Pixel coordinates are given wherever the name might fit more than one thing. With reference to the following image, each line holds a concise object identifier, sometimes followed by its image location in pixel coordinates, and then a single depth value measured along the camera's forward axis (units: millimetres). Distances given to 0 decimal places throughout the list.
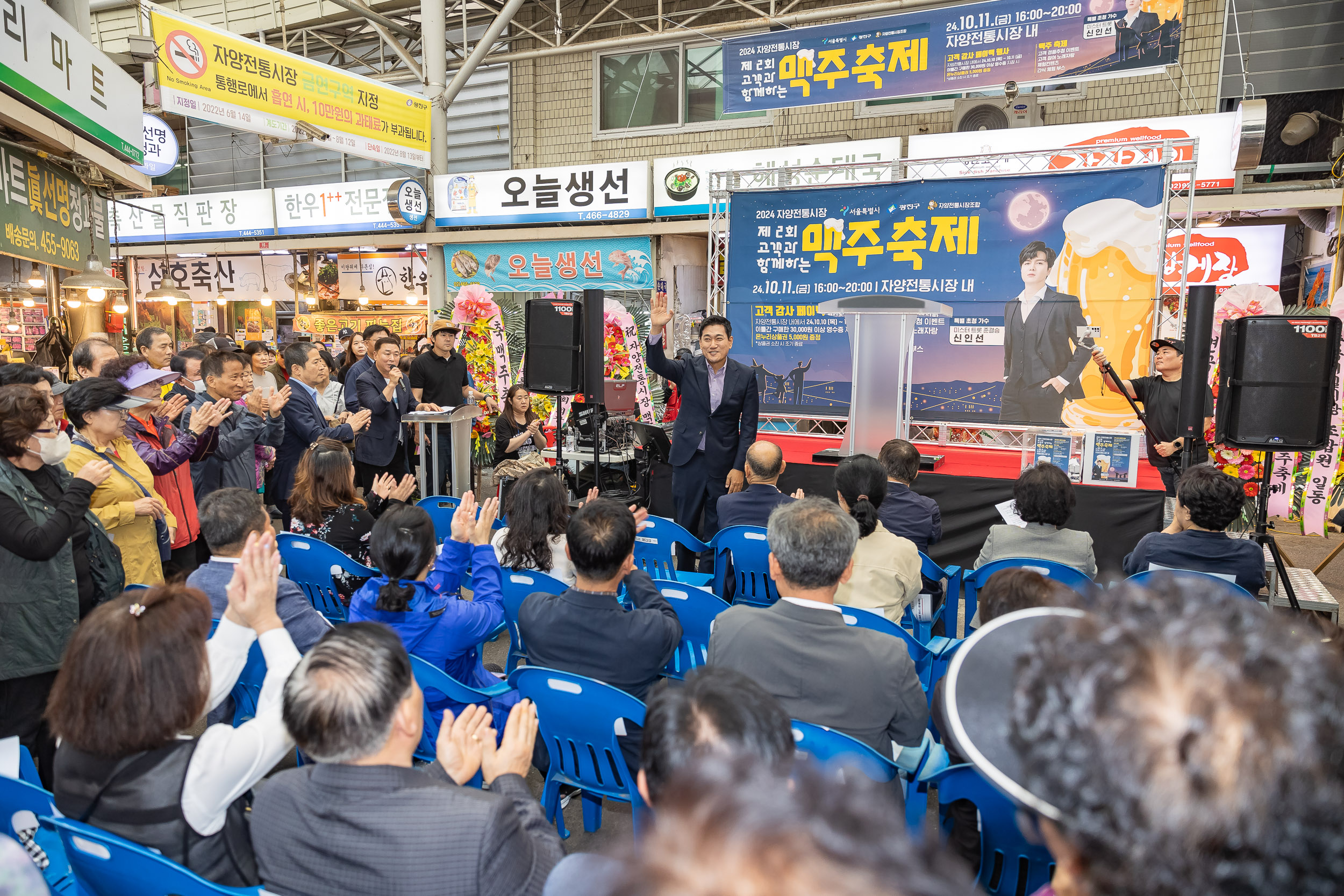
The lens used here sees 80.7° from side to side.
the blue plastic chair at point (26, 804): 1539
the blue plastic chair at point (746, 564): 3504
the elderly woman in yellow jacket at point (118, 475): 3072
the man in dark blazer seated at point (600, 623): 2227
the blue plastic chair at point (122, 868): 1271
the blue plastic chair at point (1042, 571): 3008
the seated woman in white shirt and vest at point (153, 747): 1442
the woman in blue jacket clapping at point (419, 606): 2383
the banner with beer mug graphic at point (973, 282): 6285
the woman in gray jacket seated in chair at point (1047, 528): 3219
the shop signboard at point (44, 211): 4809
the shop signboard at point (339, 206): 10836
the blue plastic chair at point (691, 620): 2855
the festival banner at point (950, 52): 6215
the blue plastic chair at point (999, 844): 1656
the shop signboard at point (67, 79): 3664
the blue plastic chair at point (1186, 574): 2646
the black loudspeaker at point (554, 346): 5387
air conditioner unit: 8820
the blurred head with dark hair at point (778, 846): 485
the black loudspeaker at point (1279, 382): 4066
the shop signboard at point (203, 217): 11875
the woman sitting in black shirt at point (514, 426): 6266
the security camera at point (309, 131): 7459
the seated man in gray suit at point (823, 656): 1923
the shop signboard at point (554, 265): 10156
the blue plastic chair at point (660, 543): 3857
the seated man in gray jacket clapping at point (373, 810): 1229
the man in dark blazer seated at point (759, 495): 3789
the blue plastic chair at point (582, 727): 1965
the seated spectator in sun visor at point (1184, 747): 620
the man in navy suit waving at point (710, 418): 4785
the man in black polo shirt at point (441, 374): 6832
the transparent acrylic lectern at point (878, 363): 5805
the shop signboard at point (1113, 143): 7418
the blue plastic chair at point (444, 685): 2199
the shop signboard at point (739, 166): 8648
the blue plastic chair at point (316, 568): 3244
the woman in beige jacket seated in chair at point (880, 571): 2951
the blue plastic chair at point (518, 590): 2873
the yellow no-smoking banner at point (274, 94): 6453
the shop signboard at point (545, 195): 9852
